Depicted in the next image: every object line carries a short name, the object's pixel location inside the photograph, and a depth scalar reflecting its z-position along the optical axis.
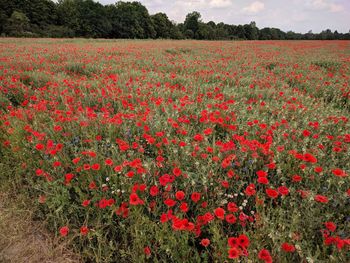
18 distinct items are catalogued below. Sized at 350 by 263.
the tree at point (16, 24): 41.77
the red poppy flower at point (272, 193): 1.88
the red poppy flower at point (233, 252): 1.48
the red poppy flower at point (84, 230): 1.99
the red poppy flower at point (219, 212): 1.77
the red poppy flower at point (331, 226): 1.65
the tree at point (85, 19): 54.19
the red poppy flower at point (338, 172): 1.95
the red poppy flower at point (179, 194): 1.89
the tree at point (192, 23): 84.12
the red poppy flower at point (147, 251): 1.83
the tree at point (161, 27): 67.75
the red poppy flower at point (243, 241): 1.53
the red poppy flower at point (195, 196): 1.94
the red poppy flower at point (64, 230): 1.92
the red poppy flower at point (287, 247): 1.56
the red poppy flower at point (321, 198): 1.84
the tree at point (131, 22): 58.84
